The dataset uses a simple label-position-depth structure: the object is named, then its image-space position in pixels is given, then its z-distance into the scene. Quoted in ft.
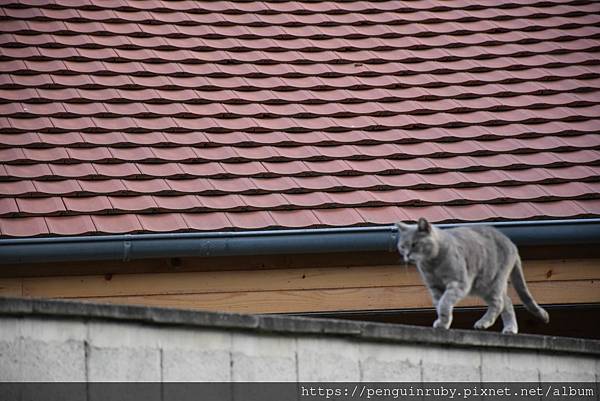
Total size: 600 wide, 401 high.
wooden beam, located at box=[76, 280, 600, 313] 35.99
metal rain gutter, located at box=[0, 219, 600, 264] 33.83
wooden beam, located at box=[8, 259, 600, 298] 35.32
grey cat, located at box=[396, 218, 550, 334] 31.71
